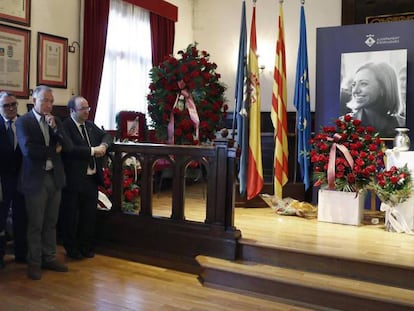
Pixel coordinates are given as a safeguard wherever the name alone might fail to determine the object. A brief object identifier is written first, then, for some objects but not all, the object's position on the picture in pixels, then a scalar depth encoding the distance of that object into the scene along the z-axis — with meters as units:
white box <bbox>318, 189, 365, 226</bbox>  4.45
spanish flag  4.82
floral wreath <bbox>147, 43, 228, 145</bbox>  4.85
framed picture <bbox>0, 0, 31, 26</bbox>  4.92
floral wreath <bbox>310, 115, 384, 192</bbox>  4.43
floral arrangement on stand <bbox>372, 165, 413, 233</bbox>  4.11
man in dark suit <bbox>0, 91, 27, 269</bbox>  3.68
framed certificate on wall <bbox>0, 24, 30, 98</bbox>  4.96
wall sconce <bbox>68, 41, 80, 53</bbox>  5.75
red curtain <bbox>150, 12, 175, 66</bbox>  7.02
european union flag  5.25
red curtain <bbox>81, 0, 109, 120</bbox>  5.84
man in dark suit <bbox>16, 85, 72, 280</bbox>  3.54
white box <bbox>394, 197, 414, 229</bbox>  4.17
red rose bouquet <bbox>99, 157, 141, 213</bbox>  4.69
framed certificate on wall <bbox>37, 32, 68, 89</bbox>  5.38
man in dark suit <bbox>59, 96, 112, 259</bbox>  3.97
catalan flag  5.11
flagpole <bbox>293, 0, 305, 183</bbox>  5.71
